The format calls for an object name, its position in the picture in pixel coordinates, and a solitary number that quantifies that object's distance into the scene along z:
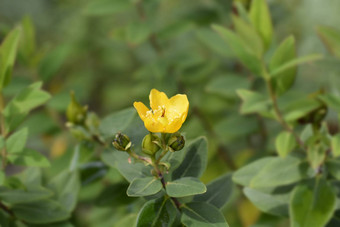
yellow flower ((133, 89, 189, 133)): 0.54
